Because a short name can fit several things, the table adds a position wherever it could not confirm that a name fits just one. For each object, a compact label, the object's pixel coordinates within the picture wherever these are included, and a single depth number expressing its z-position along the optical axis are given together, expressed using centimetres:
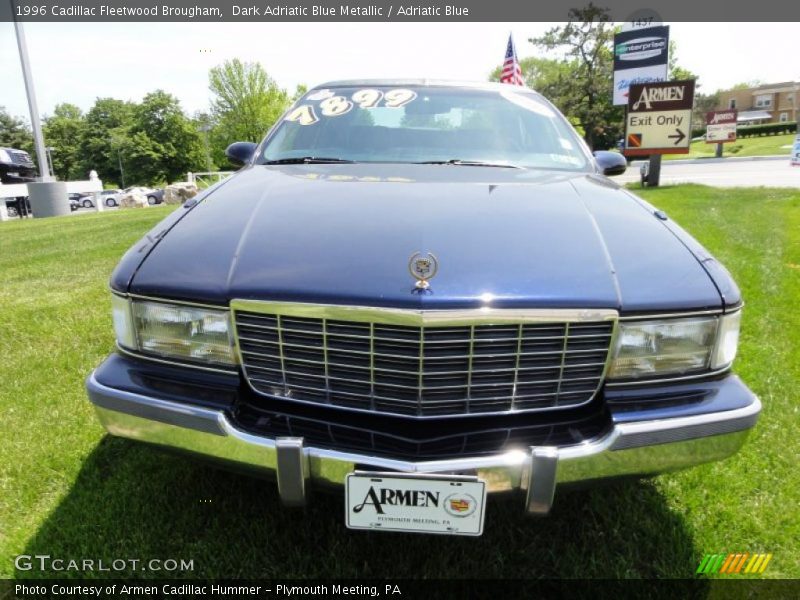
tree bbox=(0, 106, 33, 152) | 6103
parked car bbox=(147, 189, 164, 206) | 3678
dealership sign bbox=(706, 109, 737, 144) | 3525
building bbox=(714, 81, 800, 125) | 7662
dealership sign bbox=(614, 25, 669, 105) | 2231
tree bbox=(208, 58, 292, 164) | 4269
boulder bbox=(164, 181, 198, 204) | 2045
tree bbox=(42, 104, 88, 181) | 6138
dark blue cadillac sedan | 152
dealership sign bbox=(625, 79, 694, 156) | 1484
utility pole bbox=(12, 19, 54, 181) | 1591
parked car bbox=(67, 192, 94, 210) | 3822
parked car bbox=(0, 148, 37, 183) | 2644
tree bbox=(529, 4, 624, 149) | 3900
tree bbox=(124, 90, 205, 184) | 5403
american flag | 1316
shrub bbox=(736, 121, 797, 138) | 5125
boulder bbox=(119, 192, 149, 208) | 2830
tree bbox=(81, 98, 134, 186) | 5750
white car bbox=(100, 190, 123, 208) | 3822
